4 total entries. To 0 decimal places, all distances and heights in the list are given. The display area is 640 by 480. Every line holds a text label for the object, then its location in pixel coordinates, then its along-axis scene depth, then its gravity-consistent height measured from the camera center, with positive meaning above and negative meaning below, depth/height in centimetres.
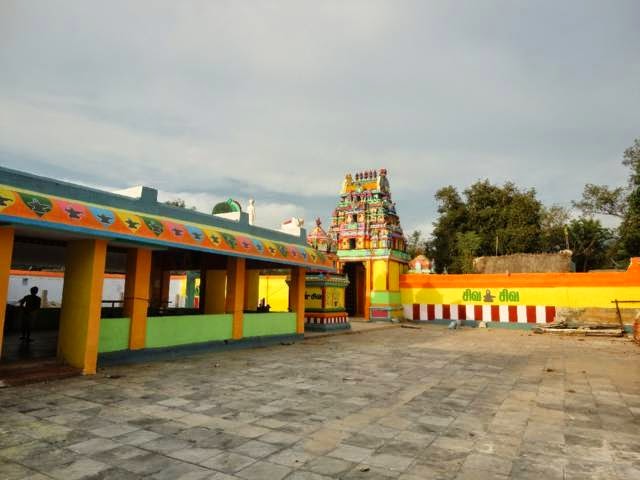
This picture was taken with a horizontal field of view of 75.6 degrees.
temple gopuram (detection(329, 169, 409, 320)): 2464 +307
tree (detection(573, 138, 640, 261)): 2612 +683
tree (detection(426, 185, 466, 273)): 3856 +643
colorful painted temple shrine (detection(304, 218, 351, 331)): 1767 -43
